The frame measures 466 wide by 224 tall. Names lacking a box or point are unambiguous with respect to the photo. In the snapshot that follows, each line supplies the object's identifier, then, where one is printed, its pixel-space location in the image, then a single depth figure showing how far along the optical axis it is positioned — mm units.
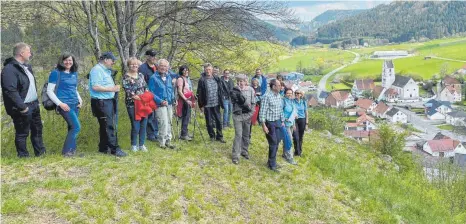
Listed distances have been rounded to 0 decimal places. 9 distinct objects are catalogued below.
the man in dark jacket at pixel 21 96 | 6414
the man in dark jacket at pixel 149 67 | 8649
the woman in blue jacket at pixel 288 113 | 9117
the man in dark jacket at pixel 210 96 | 9469
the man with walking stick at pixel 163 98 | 8328
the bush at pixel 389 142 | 16219
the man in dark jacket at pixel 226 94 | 10327
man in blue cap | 7125
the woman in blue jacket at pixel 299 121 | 9844
